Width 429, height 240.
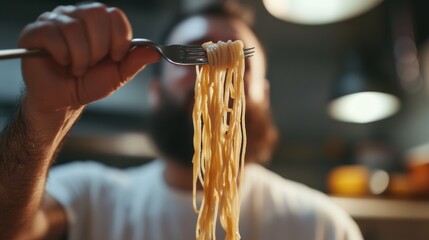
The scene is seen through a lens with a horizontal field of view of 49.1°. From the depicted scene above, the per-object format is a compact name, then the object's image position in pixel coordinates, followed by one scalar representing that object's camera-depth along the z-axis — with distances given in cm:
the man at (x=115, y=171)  77
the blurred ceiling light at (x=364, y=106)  224
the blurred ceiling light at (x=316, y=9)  127
